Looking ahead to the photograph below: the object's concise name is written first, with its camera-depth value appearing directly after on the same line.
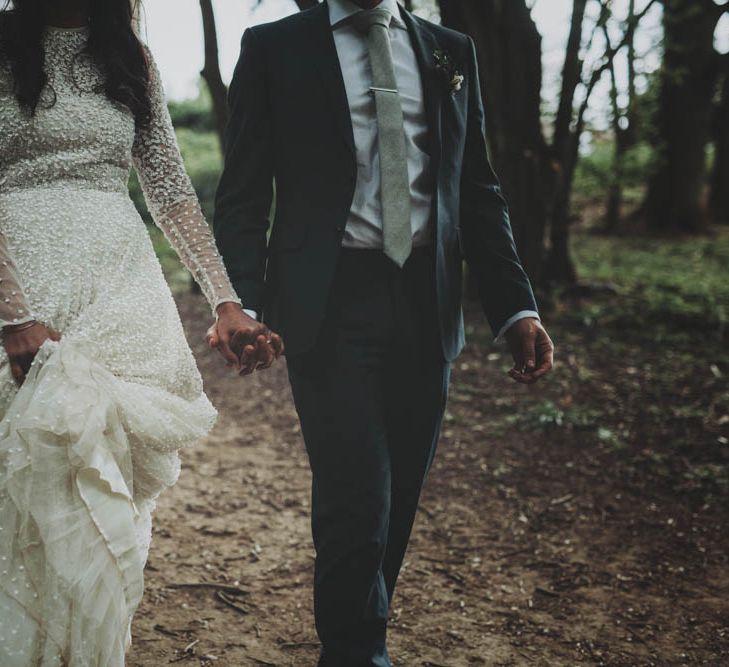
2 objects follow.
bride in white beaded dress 1.87
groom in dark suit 2.39
